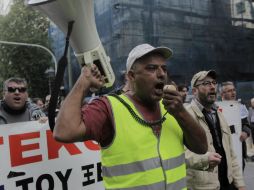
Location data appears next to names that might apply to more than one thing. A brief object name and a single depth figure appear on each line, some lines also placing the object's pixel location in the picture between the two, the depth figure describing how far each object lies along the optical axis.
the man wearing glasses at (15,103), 3.67
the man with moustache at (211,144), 3.20
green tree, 28.23
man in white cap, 1.90
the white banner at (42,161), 3.18
